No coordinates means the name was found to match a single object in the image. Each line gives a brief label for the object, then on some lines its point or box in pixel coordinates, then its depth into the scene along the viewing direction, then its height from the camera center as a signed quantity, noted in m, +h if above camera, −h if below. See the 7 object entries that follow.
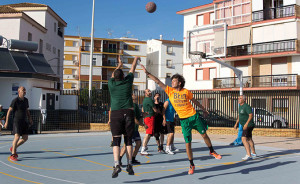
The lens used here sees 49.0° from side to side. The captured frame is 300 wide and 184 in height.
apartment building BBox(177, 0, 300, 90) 30.61 +5.95
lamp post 22.20 +1.62
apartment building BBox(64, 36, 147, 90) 60.03 +8.31
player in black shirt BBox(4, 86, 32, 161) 8.92 -0.47
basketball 15.75 +4.58
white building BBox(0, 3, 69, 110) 21.33 +2.27
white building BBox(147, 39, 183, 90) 59.28 +8.14
